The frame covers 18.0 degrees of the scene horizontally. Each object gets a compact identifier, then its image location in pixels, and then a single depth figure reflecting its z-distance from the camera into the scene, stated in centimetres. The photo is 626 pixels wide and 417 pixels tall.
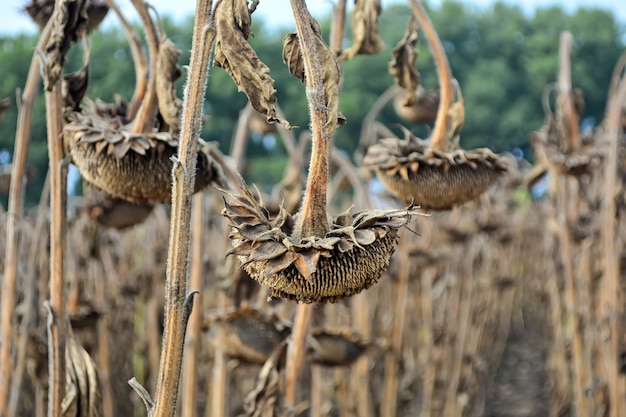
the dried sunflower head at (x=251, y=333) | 260
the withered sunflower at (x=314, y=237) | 190
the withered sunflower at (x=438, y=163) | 231
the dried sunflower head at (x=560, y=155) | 313
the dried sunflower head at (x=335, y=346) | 287
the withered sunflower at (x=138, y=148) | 215
